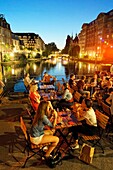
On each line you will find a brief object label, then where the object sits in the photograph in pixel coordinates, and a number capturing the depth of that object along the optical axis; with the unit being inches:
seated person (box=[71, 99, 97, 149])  200.4
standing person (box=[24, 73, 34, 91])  433.3
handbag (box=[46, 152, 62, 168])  178.0
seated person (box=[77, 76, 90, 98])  358.9
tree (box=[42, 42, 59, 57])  5944.9
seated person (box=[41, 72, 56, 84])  518.3
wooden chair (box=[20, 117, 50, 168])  175.2
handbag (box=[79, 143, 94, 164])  184.5
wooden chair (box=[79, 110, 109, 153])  193.5
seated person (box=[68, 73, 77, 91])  376.1
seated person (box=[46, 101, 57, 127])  187.3
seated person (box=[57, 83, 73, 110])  303.7
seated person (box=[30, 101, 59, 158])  167.6
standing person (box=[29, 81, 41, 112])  261.1
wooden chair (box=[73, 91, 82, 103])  316.5
